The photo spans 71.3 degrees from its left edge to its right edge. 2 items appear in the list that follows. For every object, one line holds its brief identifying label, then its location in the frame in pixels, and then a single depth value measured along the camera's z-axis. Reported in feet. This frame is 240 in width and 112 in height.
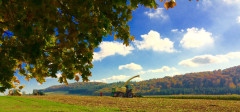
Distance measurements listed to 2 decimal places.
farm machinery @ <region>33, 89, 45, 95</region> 158.57
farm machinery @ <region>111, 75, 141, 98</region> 97.51
